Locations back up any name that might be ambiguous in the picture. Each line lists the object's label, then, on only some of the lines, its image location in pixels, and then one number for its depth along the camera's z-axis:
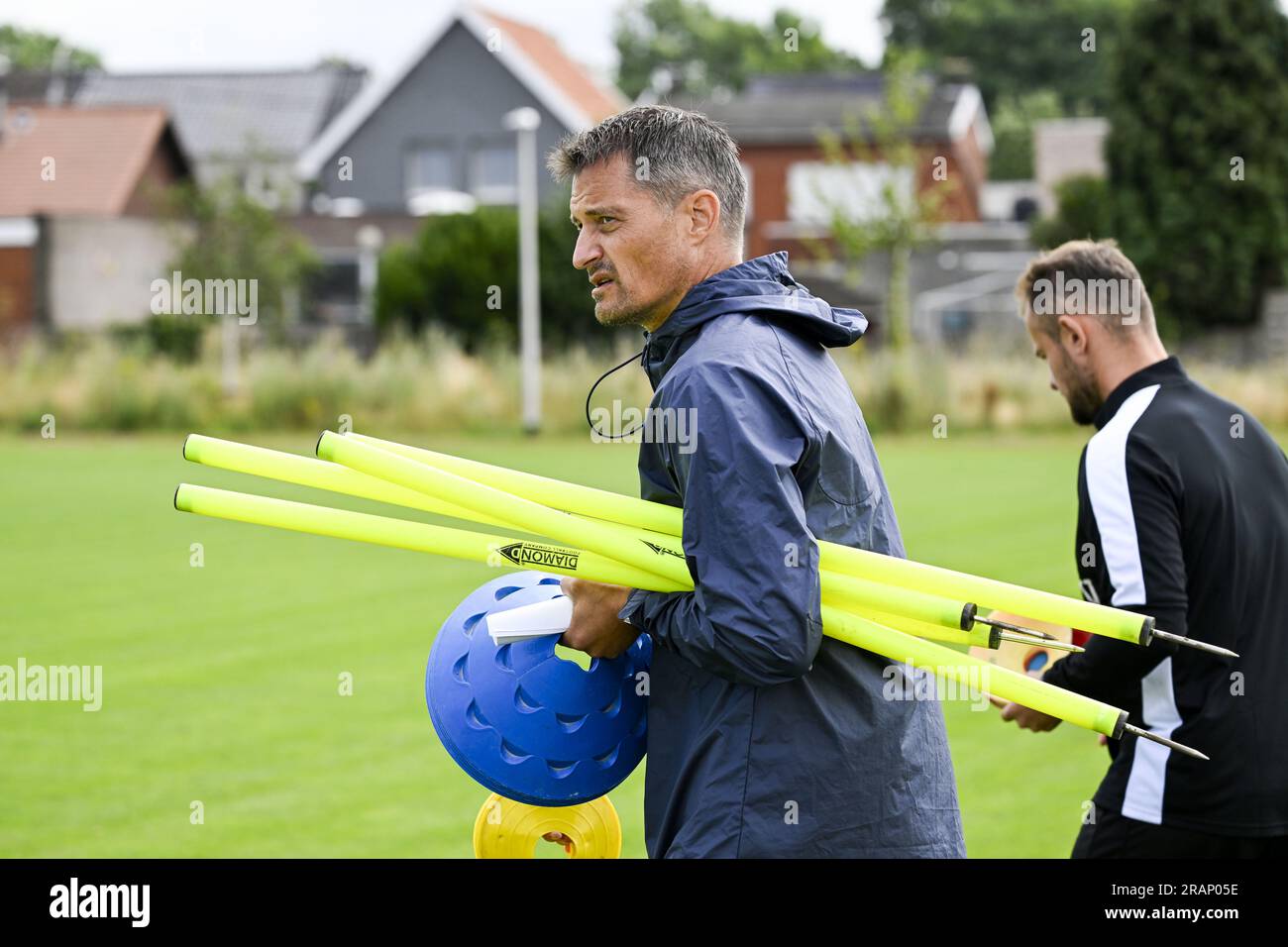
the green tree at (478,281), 37.56
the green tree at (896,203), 40.34
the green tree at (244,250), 38.00
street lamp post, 29.02
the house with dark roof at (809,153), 48.03
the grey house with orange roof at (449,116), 49.28
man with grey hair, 2.92
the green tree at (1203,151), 38.03
